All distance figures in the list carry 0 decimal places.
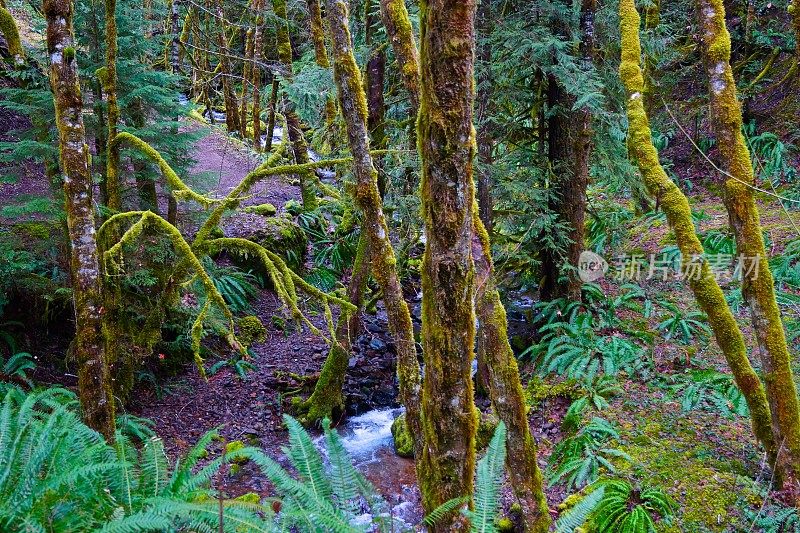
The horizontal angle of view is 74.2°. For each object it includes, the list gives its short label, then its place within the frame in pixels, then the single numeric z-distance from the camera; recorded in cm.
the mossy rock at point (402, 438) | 711
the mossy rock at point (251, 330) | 912
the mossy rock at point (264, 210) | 1165
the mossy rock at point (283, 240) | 1072
